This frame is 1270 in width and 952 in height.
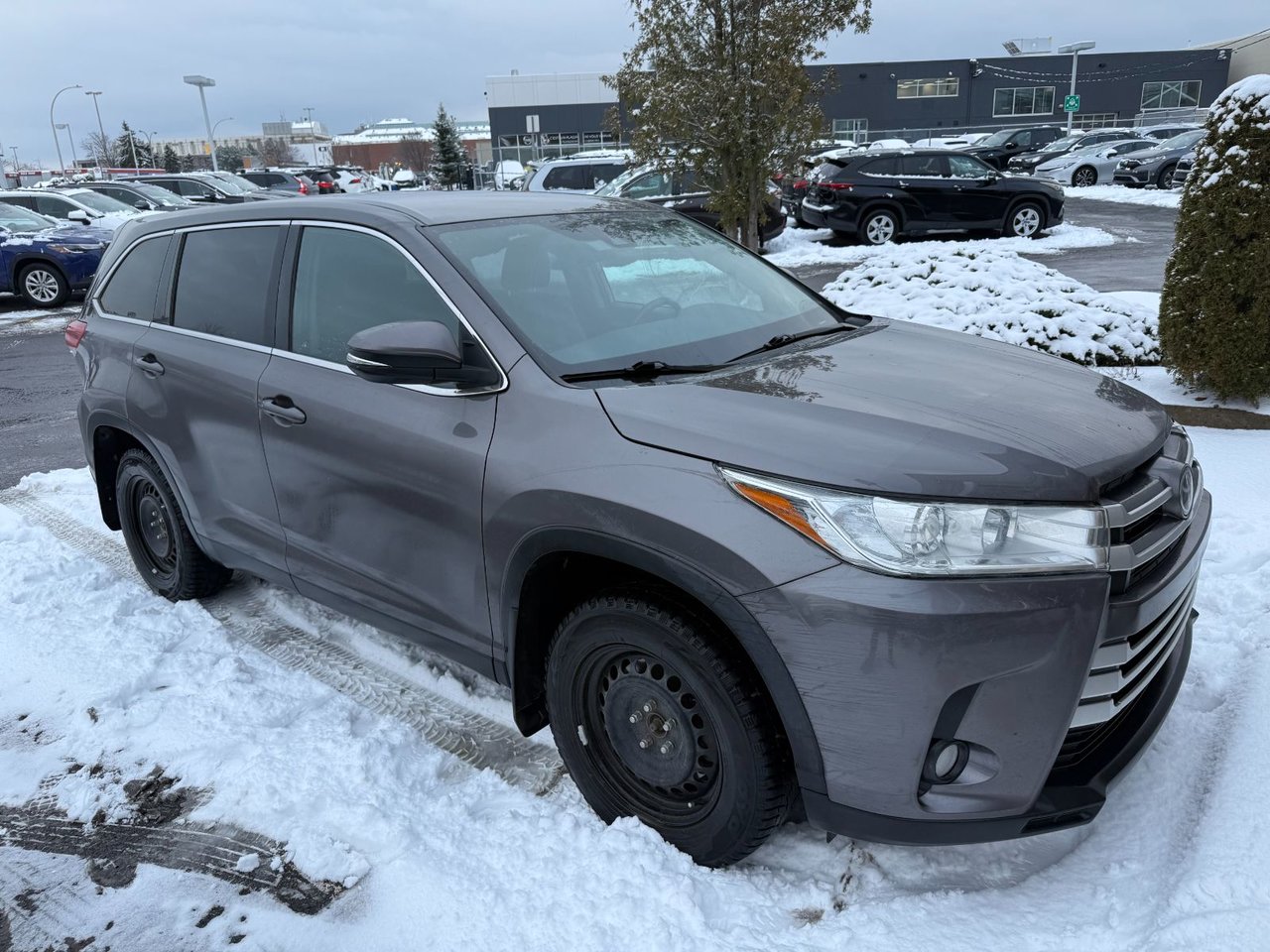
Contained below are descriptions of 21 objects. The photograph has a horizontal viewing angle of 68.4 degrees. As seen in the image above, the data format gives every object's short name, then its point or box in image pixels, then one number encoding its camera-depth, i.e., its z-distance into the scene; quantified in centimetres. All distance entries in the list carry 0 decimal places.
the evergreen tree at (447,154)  5047
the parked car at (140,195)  2098
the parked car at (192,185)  2445
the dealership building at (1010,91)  5822
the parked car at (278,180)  3209
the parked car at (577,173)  1777
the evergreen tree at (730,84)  1140
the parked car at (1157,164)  2544
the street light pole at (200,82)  4303
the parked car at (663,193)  1529
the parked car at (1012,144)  3206
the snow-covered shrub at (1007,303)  688
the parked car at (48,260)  1495
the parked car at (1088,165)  2794
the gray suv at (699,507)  205
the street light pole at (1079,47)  4045
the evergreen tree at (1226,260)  530
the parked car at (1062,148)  2998
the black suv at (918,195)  1619
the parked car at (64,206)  1831
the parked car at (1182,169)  2441
